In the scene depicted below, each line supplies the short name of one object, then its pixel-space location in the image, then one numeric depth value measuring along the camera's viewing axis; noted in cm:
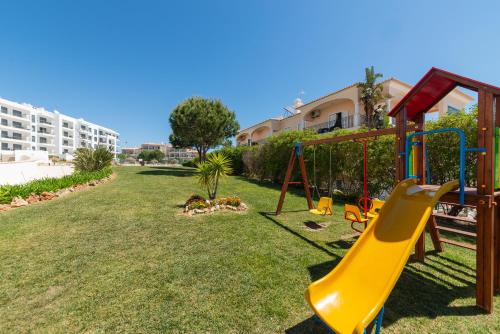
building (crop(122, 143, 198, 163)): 13582
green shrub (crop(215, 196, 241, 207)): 822
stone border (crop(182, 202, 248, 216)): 753
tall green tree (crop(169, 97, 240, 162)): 2070
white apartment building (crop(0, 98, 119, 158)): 5397
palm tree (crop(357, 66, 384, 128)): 1920
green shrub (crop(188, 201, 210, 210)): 766
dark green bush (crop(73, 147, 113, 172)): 1647
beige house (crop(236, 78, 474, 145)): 1939
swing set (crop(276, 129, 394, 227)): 509
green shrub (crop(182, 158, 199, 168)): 4189
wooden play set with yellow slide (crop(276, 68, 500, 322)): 288
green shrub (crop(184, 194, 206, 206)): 810
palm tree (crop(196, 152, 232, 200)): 805
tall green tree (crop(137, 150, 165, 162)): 8438
